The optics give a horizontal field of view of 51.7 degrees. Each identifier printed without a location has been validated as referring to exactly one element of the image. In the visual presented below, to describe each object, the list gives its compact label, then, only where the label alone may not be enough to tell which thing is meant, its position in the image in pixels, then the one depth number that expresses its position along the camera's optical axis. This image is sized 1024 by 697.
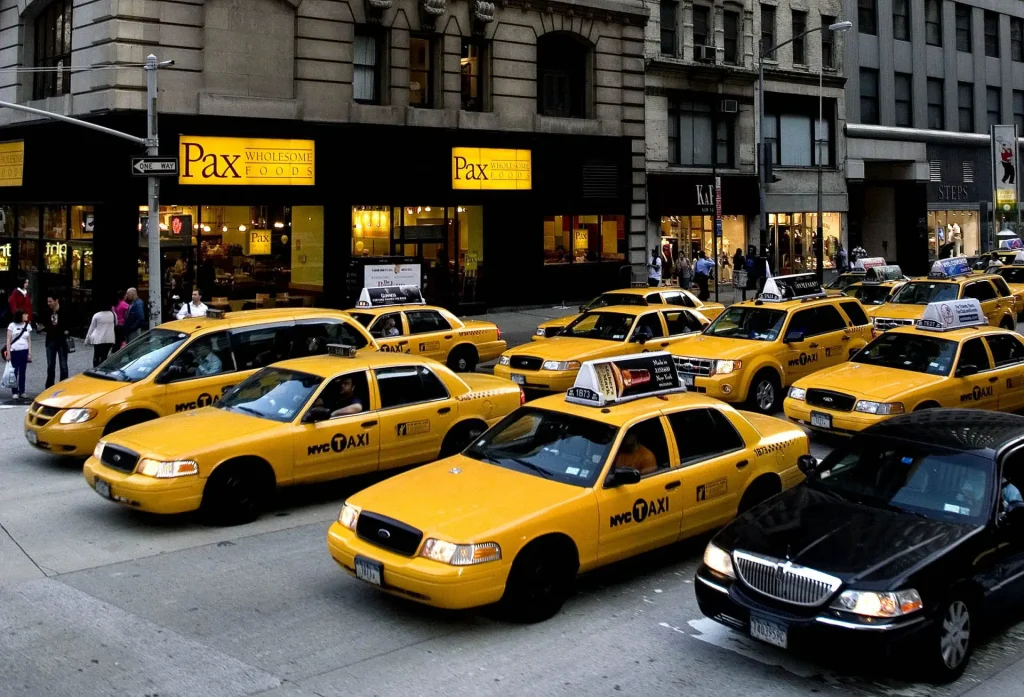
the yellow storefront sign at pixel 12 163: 28.02
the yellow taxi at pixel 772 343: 15.54
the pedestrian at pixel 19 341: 16.97
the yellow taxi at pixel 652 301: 21.38
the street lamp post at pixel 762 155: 33.75
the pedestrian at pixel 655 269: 34.02
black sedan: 6.37
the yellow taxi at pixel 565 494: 7.34
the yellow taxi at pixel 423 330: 19.27
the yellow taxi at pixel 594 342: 16.42
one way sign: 19.64
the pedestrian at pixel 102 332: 18.23
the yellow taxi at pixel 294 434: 9.82
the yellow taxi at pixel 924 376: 12.91
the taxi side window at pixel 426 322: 19.77
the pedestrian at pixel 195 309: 20.77
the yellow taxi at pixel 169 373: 12.45
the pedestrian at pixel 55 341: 18.17
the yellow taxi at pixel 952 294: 21.95
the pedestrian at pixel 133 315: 20.00
